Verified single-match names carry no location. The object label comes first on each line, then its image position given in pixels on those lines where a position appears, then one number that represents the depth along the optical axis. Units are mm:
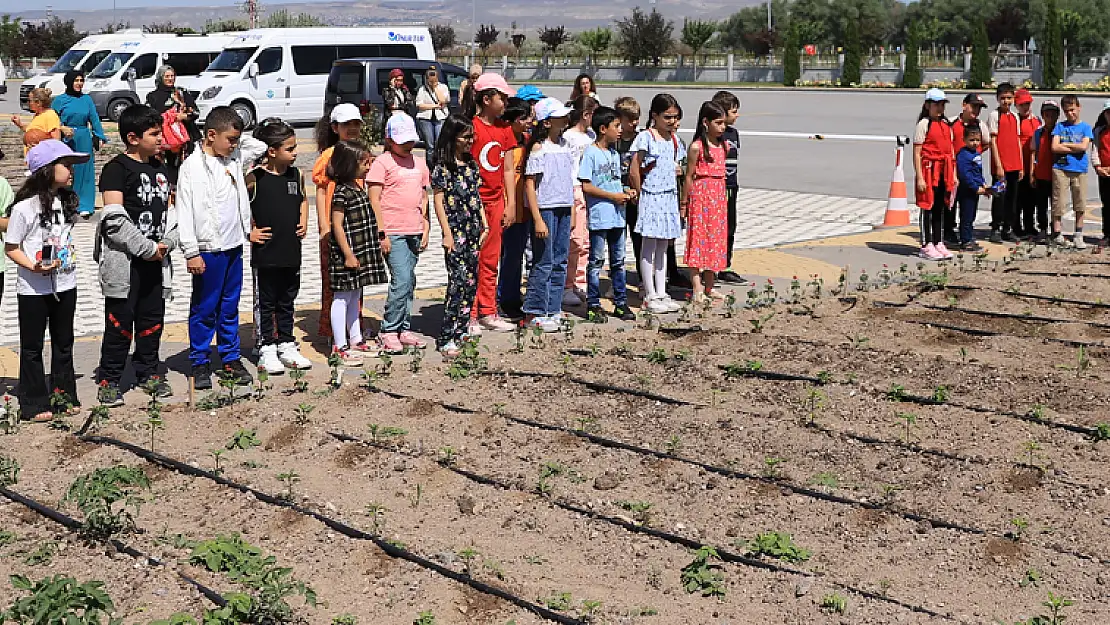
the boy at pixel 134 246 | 7918
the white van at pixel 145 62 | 32438
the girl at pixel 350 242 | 8945
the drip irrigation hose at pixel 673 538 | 5344
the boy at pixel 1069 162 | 13695
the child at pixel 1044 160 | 13805
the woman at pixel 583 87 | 12641
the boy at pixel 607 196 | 10141
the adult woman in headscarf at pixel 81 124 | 15828
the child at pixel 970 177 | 13281
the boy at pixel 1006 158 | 13914
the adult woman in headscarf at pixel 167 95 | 16531
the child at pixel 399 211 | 9062
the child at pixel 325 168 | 9133
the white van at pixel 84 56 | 35562
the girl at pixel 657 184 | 10320
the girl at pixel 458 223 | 9266
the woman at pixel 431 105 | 21484
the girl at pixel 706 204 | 10695
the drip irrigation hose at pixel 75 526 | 5371
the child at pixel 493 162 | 9688
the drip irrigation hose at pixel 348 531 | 5273
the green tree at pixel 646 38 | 72312
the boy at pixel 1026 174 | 14188
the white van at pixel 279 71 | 29641
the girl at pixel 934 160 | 12883
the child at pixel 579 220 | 10703
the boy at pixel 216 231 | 8234
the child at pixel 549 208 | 9773
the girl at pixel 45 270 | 7527
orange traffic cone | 15328
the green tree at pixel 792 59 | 59344
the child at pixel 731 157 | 10852
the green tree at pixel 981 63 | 50719
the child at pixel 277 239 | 8695
